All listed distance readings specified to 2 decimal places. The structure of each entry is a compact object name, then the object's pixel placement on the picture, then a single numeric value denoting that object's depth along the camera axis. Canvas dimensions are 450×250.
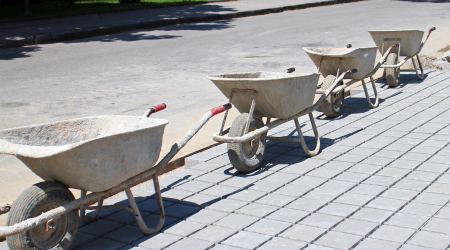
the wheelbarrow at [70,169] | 2.93
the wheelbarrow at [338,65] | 6.32
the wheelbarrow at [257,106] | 4.46
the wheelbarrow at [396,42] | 7.94
